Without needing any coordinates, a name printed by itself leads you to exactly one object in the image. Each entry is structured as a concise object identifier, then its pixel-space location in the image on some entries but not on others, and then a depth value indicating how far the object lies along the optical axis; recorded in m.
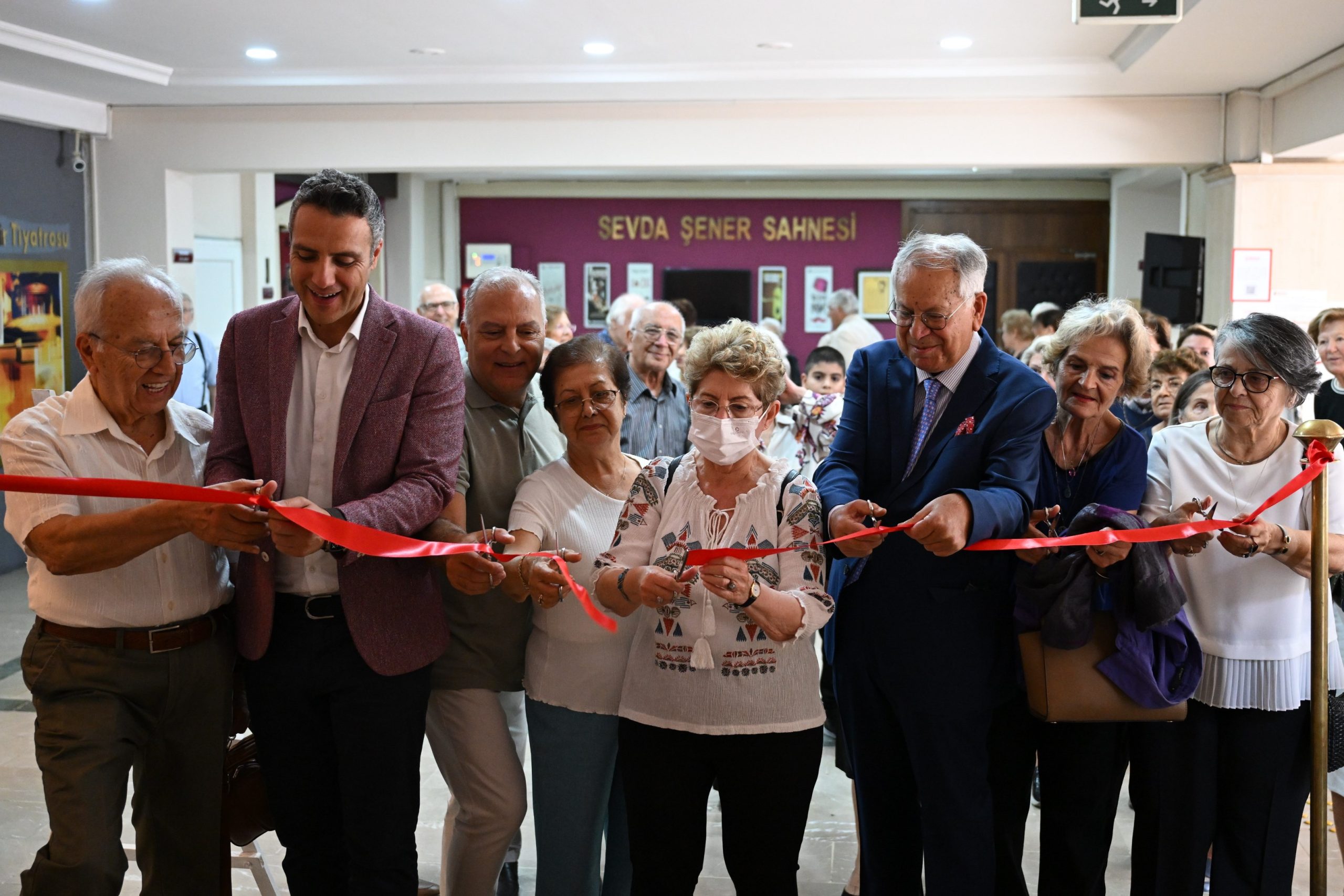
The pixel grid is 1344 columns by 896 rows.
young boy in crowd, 4.75
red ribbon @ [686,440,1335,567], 2.33
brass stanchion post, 2.43
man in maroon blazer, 2.46
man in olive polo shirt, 2.77
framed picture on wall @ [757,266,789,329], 14.50
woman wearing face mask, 2.37
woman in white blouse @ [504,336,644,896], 2.62
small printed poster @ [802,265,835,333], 14.47
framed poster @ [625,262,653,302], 14.63
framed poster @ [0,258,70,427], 8.05
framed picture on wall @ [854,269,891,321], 14.32
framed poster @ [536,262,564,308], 14.62
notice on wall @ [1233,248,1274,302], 8.29
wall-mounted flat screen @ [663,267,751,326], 14.49
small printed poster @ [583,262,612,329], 14.62
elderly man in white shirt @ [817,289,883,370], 9.51
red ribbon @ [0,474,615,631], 2.22
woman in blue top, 2.65
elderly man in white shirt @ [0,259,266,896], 2.35
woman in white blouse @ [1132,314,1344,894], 2.61
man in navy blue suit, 2.46
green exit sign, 4.89
